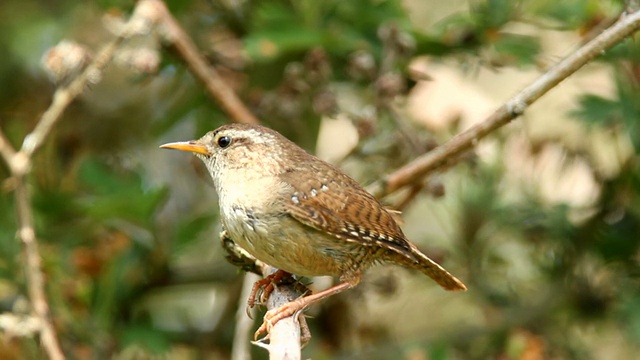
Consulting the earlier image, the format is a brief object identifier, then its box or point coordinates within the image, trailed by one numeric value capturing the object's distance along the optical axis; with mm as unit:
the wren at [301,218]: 5344
